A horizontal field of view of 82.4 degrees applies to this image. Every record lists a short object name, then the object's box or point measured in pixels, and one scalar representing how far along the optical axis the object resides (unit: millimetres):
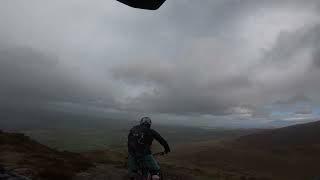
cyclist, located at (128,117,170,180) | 5369
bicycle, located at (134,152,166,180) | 5439
